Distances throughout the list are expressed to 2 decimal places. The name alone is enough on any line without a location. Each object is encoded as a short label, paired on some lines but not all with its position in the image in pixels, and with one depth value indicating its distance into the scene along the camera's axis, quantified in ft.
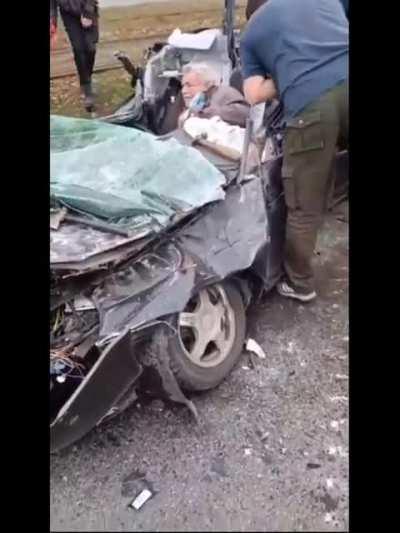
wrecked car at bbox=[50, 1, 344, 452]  8.46
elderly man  12.17
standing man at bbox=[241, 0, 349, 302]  10.73
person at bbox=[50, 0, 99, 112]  19.80
